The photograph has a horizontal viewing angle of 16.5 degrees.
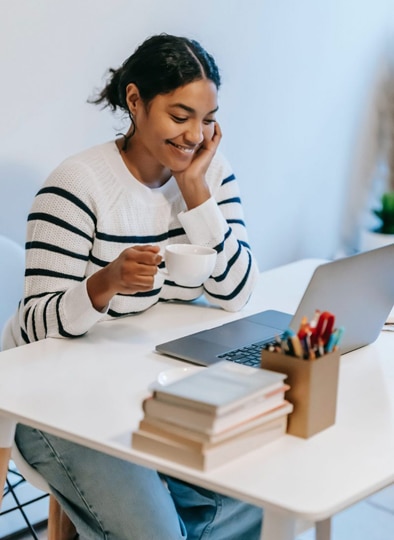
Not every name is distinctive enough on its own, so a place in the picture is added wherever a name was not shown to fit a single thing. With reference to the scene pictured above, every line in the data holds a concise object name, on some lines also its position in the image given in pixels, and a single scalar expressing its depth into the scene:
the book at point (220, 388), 1.70
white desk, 1.68
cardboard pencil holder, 1.78
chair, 2.30
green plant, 3.58
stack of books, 1.70
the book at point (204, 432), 1.70
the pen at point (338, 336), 1.79
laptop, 1.97
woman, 2.03
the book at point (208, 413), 1.70
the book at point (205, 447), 1.70
